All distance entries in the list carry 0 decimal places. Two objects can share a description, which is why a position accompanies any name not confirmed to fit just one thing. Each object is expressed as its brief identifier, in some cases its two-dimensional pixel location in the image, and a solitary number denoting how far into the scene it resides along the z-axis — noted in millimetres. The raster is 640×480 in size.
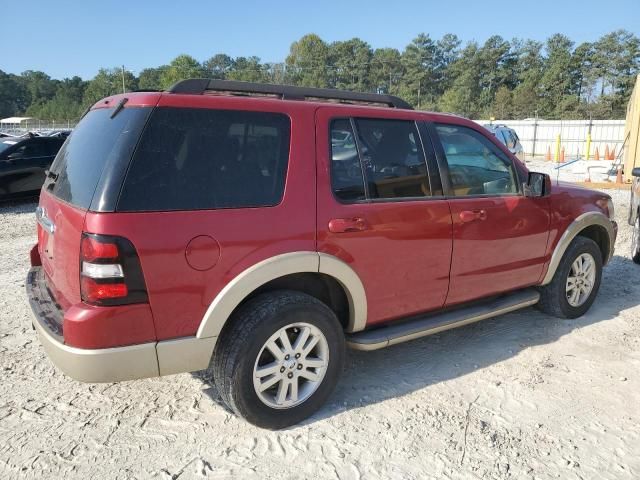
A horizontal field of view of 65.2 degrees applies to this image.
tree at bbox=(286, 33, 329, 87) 96256
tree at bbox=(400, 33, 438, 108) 89750
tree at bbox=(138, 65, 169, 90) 99000
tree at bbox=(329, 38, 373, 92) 100062
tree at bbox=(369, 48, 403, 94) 96312
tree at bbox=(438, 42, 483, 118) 69000
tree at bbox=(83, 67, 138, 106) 94188
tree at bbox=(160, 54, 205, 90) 91375
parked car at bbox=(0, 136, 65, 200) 10219
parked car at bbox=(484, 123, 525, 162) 16103
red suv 2473
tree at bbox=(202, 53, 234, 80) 112812
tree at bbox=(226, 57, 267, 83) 93688
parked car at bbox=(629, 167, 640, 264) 6582
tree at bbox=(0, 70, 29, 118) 118875
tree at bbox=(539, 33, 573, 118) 63812
